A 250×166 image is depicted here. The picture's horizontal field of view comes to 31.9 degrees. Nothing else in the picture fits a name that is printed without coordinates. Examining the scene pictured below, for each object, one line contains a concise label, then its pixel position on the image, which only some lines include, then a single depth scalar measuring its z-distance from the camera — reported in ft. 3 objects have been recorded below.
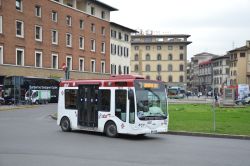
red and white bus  57.41
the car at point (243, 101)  185.37
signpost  98.63
